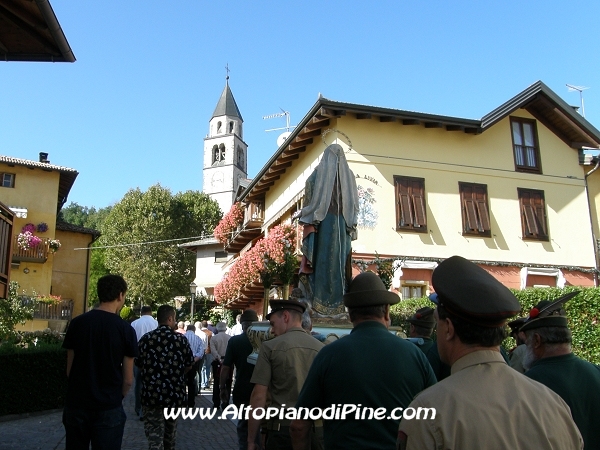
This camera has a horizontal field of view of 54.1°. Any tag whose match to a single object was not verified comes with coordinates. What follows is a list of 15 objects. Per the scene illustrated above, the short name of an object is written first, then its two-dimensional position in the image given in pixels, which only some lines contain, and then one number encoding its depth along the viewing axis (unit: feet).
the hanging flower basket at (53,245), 110.42
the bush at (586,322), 48.55
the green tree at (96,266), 206.67
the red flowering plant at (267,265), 42.68
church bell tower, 296.30
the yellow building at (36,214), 108.37
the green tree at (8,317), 46.19
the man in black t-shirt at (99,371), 15.08
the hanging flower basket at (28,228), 108.72
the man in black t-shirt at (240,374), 20.42
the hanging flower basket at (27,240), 106.32
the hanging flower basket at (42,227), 110.93
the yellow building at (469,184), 67.67
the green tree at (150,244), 164.66
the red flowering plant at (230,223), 108.99
